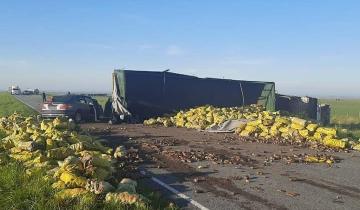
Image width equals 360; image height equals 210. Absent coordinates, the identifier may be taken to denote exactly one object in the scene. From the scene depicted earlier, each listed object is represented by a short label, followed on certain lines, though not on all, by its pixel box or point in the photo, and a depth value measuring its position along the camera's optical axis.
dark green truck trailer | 25.64
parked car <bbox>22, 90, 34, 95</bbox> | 93.17
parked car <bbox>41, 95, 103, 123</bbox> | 25.34
